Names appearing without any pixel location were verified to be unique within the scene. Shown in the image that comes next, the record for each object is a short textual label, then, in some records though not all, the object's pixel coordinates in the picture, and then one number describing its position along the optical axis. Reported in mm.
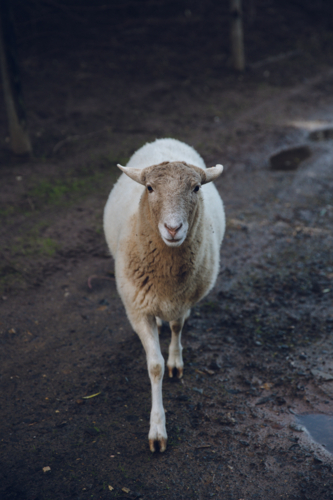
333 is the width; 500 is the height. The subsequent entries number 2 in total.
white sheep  2645
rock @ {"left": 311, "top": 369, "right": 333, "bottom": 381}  3295
